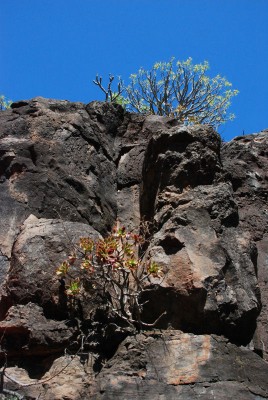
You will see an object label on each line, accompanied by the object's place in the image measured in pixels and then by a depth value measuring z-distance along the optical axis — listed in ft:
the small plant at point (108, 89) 49.42
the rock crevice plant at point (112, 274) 16.47
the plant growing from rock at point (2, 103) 58.54
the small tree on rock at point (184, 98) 55.72
